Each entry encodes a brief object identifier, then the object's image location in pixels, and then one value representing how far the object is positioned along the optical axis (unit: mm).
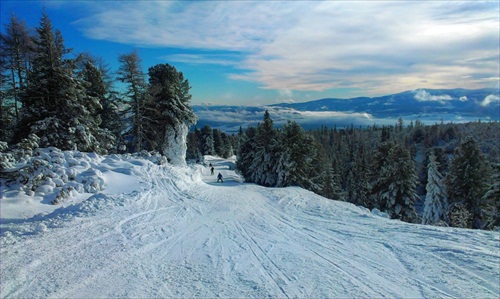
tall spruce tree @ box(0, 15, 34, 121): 20578
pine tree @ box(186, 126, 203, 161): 65731
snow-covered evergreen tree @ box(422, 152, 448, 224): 29109
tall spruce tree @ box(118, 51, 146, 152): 24033
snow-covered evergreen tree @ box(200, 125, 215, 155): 90312
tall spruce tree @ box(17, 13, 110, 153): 15945
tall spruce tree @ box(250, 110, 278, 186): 33719
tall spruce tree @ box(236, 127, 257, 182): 38000
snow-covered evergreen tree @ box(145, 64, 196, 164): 26891
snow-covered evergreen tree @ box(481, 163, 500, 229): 19625
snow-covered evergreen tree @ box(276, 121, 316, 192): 31219
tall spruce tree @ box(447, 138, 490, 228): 26578
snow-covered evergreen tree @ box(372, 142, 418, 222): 27016
